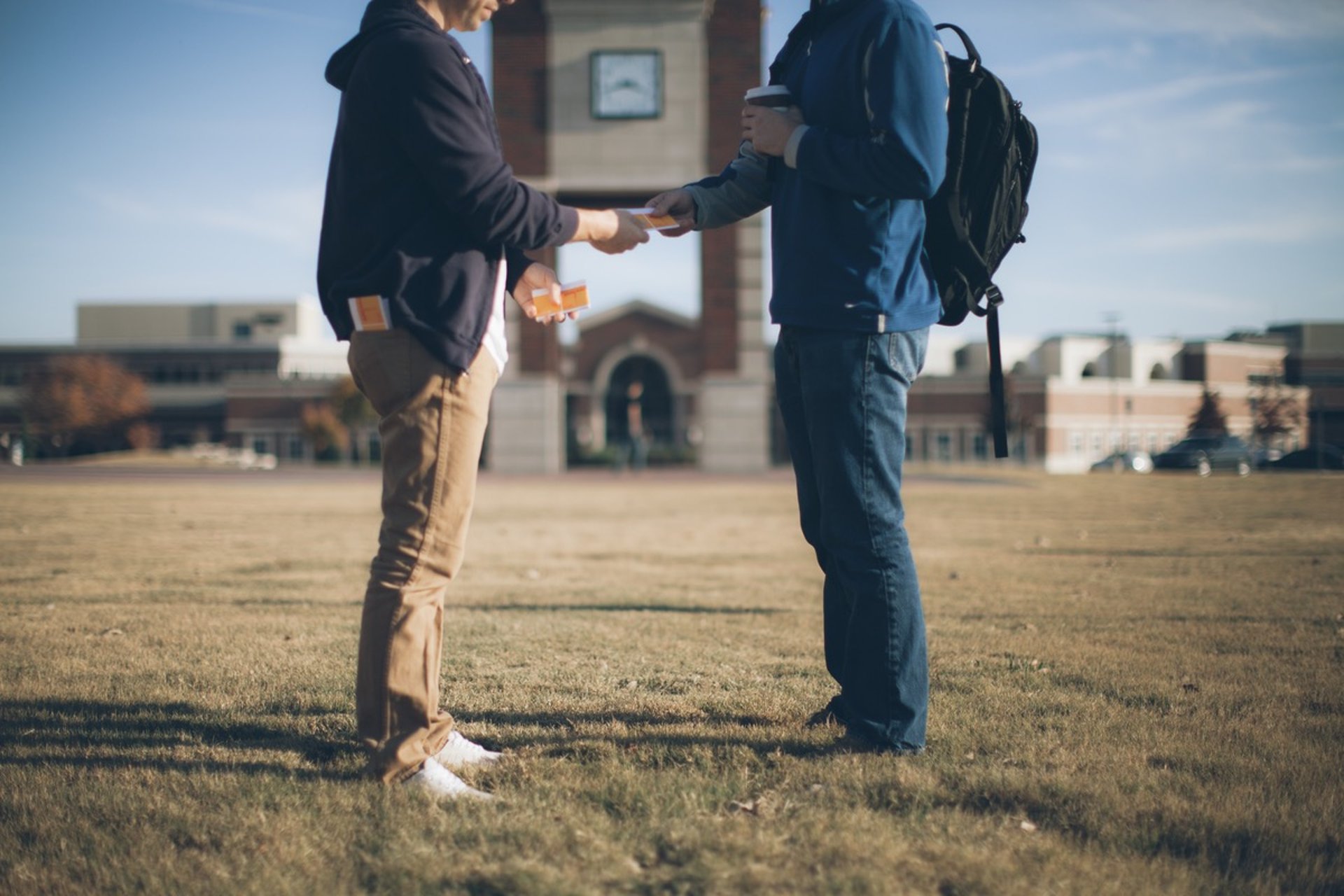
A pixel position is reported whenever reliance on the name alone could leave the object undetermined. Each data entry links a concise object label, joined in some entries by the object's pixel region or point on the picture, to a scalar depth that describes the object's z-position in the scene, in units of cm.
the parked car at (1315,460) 3885
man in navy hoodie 247
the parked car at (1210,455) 4050
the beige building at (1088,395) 6431
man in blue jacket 267
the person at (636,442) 2489
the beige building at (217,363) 6706
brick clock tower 2584
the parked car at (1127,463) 5381
